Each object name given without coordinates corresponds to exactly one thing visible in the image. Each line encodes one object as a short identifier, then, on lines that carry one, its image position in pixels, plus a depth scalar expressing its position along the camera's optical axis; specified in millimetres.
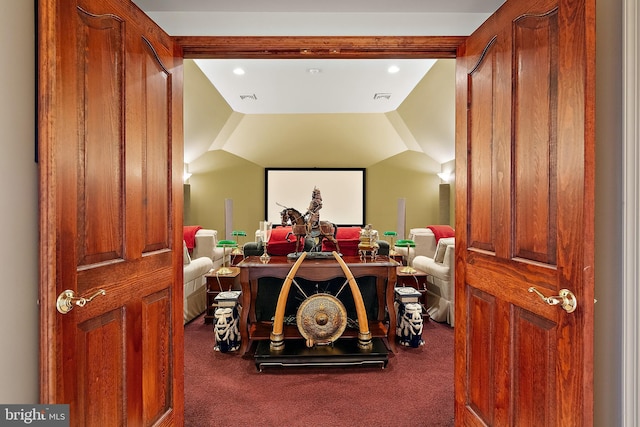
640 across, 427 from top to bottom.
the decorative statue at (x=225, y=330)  2912
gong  2637
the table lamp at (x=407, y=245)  3816
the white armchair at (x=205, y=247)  4930
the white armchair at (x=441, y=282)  3592
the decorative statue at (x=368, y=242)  3041
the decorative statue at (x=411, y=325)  3037
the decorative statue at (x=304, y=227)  2873
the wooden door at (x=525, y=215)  1070
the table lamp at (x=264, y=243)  2900
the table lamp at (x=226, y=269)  3706
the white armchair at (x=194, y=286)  3697
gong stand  2551
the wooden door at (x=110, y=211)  1070
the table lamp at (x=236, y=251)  4014
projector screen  7699
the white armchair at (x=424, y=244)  5004
